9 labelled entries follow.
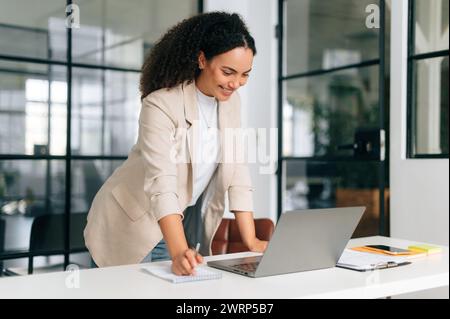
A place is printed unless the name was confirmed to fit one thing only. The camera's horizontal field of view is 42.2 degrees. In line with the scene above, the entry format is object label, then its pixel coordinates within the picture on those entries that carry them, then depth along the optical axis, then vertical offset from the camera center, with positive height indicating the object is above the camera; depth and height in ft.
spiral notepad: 4.53 -0.91
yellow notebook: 5.80 -0.90
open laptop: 4.55 -0.66
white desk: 4.15 -0.93
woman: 5.76 +0.12
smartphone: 5.89 -0.88
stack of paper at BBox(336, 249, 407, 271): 5.20 -0.90
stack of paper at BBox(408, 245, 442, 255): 6.01 -0.88
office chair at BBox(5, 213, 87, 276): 11.06 -1.42
